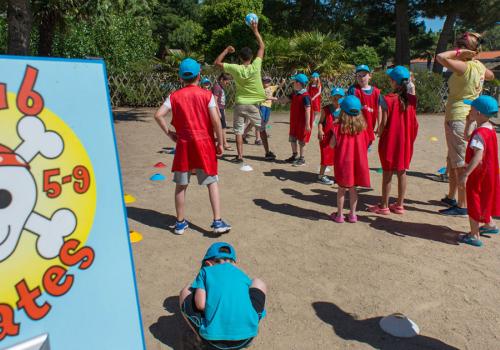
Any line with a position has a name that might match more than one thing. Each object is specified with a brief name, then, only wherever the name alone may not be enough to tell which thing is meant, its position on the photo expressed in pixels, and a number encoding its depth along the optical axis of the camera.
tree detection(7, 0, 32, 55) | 9.88
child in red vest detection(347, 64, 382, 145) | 6.05
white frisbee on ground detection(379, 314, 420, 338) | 3.29
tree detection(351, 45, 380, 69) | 35.19
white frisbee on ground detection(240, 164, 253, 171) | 8.00
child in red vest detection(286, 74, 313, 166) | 7.67
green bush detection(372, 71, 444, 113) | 18.47
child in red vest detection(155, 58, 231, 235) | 4.57
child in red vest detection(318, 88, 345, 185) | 6.64
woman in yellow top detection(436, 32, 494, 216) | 5.22
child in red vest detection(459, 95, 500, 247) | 4.43
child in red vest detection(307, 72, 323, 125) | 8.68
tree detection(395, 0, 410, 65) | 27.12
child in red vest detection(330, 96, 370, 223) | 5.22
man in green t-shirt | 7.47
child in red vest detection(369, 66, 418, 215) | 5.37
